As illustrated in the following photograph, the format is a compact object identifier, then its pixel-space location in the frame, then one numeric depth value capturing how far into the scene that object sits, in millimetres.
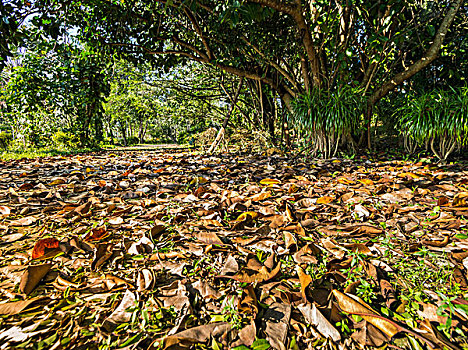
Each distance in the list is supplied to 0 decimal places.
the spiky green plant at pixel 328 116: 3244
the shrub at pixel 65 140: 6281
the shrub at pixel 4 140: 8486
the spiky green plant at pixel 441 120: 2715
